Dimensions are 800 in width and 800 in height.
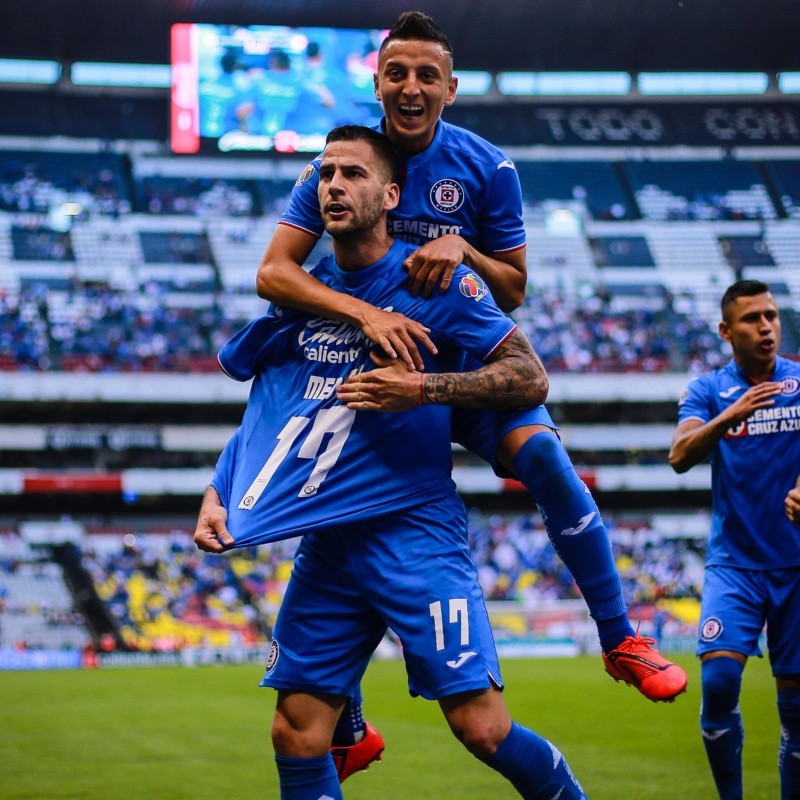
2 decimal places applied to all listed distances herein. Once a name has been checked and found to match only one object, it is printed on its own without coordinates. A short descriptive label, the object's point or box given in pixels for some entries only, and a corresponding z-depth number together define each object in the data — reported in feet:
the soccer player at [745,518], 18.06
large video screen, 122.31
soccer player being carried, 13.37
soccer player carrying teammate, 12.71
